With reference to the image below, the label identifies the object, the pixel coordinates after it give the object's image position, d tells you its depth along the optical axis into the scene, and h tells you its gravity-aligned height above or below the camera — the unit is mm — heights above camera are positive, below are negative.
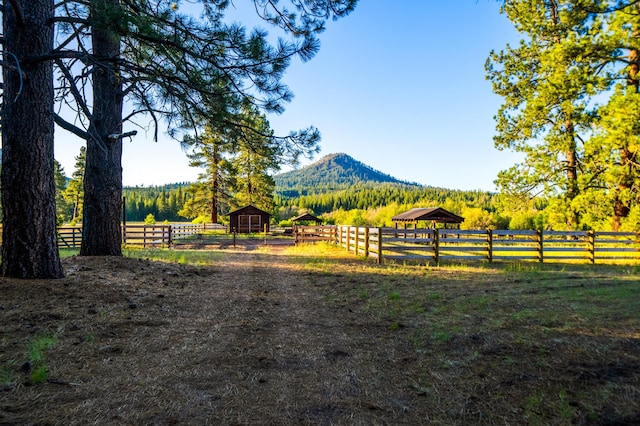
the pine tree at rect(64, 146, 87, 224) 48062 +4632
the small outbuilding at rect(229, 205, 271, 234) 38688 -402
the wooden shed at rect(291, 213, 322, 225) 40312 -182
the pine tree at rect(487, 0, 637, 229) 14172 +4861
